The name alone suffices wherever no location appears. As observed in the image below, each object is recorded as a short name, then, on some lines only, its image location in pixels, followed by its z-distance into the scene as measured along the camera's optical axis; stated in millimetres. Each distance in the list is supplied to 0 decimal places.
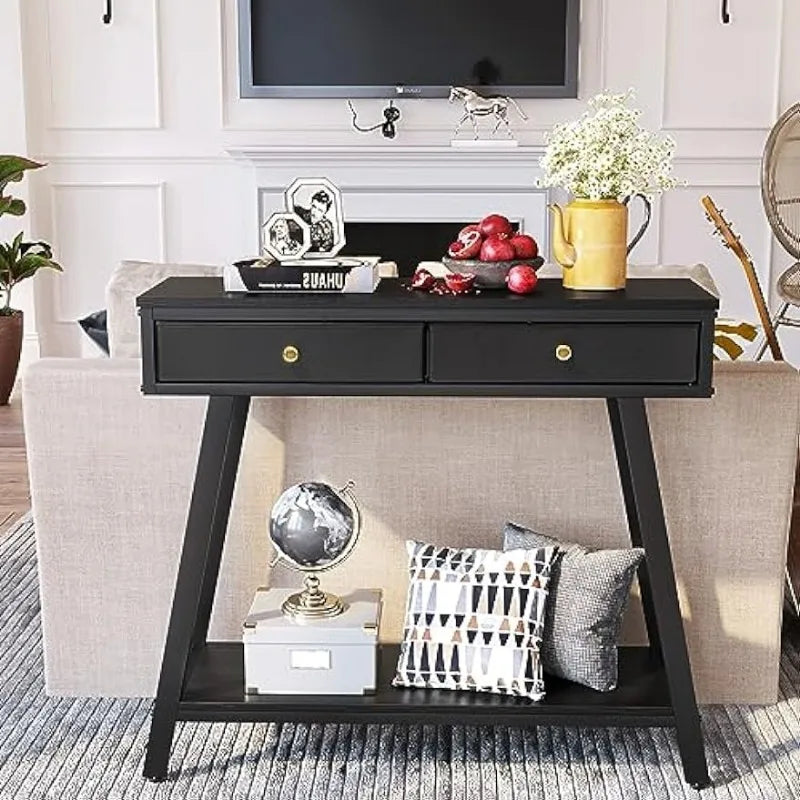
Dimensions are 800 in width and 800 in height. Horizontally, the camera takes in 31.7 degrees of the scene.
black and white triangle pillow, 2500
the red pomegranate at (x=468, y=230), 2533
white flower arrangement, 2412
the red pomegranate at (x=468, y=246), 2492
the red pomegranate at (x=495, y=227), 2514
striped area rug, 2465
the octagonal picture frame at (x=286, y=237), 2434
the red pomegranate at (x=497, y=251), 2453
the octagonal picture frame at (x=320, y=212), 2445
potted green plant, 5445
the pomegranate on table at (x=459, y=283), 2426
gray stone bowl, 2451
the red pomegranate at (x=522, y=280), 2400
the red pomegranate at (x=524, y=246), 2482
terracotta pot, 5559
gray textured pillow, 2535
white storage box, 2514
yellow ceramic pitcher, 2434
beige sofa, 2666
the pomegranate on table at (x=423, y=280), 2458
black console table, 2305
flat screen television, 5781
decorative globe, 2467
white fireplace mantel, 5695
